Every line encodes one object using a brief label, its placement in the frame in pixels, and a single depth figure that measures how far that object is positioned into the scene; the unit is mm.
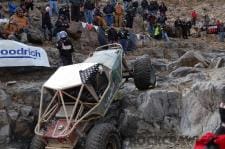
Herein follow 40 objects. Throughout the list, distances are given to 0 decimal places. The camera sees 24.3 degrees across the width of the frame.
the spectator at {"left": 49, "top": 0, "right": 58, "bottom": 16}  23966
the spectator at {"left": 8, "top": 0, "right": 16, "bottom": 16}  21953
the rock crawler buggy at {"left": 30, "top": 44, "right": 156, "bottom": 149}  11008
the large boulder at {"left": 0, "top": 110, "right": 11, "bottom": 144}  12797
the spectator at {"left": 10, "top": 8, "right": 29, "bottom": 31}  18359
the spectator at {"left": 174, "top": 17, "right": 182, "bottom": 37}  27578
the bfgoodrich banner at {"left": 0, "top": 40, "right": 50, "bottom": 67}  15664
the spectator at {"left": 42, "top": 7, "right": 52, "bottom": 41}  20422
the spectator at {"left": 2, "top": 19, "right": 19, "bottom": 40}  17625
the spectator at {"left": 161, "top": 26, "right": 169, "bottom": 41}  25820
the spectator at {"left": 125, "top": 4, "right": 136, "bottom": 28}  26219
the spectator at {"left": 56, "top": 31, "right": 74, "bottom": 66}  16203
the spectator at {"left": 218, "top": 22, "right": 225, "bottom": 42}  28891
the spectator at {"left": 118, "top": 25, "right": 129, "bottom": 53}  21625
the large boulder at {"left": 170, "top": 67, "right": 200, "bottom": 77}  15673
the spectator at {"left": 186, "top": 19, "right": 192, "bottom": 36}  28219
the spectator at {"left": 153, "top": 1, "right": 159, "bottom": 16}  28891
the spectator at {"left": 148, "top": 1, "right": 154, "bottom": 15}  28775
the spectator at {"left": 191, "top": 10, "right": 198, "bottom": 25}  33462
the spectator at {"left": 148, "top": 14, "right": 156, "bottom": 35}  26356
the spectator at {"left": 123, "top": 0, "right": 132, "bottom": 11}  28395
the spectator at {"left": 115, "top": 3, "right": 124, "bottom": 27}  25125
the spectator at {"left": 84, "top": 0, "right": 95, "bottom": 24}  23453
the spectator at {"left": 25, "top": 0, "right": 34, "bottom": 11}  23188
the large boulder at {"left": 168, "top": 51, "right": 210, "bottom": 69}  17719
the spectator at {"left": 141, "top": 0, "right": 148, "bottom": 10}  29241
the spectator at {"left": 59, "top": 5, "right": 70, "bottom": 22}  21695
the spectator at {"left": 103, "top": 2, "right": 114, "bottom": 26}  24641
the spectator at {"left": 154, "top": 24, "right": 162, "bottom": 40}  25527
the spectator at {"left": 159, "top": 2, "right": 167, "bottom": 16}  28891
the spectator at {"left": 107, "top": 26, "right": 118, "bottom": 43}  21078
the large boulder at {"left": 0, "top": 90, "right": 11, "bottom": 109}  13384
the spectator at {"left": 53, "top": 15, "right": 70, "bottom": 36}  18703
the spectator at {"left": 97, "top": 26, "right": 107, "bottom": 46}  21906
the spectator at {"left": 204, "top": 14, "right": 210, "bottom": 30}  32412
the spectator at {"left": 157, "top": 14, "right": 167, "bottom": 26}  26484
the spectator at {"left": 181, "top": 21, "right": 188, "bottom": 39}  27938
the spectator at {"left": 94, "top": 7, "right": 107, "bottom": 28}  23328
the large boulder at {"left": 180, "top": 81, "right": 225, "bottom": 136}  11438
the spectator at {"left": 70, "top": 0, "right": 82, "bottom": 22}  22719
